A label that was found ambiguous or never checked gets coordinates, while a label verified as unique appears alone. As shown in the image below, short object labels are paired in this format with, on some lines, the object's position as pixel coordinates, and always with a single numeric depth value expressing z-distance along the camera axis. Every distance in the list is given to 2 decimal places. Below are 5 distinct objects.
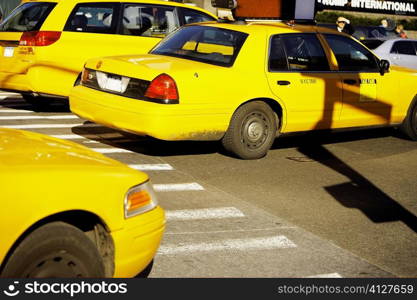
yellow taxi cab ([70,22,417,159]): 8.92
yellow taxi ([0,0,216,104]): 12.17
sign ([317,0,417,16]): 54.62
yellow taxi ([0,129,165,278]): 3.86
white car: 20.83
